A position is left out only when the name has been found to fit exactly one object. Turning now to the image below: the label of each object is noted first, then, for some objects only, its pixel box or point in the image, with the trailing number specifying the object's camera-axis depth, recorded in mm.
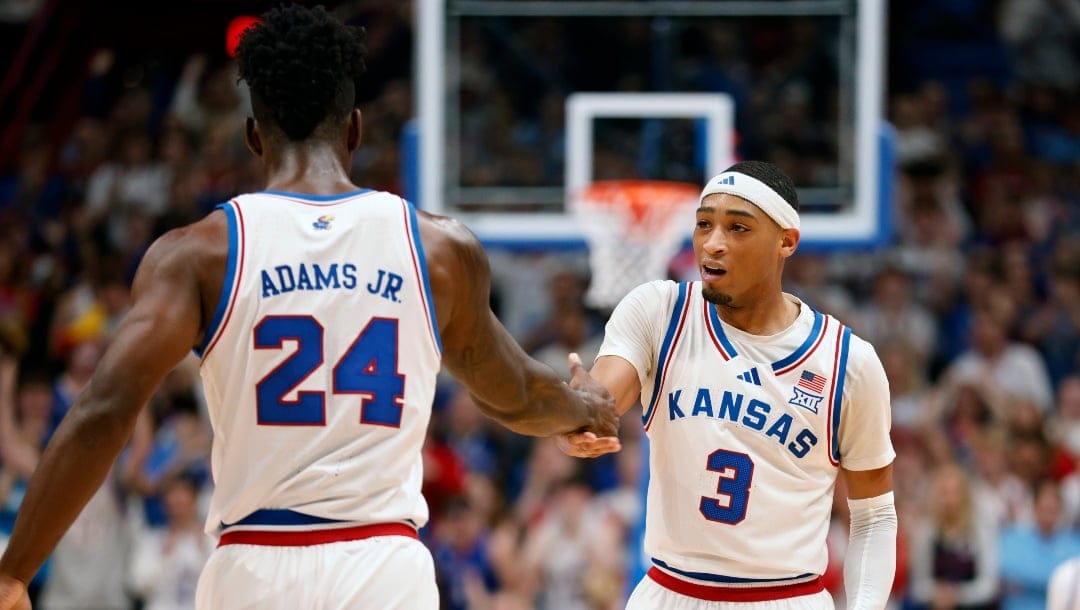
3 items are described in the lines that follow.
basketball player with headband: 10273
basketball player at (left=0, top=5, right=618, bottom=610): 8133
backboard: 19344
